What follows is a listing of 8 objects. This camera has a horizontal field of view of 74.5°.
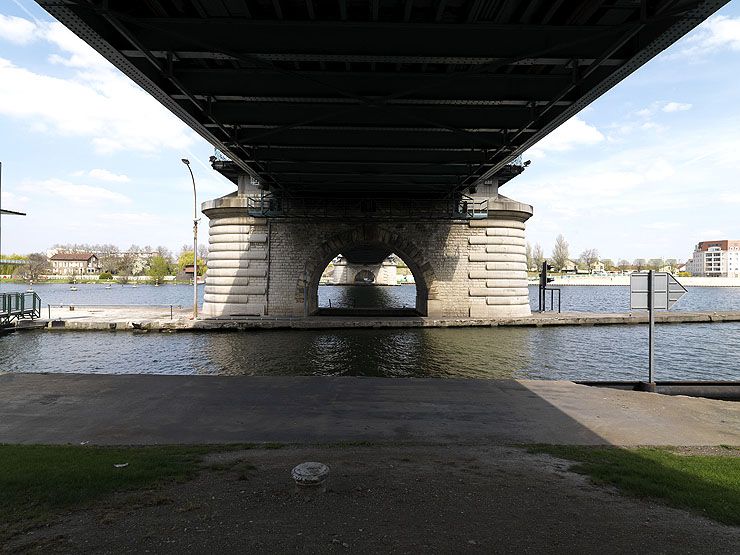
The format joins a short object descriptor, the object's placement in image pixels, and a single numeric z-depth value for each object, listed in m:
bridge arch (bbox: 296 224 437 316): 30.89
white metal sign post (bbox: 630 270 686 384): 12.39
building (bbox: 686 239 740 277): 189.00
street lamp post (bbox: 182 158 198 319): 29.19
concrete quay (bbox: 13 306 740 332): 28.34
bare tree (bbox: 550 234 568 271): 164.12
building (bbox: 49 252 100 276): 184.88
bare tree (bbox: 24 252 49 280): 135.49
